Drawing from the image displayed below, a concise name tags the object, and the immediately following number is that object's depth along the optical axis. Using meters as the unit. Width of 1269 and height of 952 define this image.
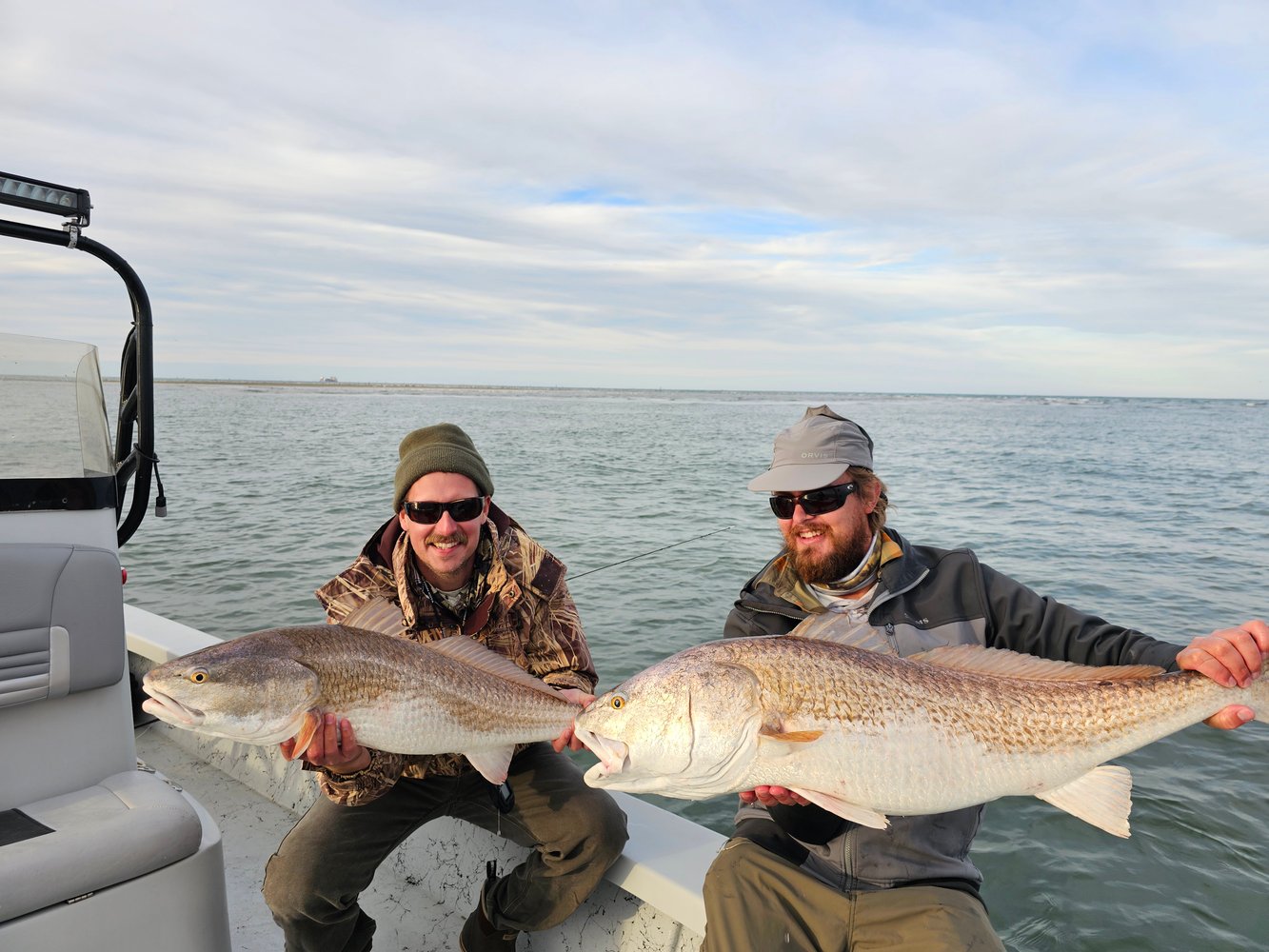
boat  2.44
